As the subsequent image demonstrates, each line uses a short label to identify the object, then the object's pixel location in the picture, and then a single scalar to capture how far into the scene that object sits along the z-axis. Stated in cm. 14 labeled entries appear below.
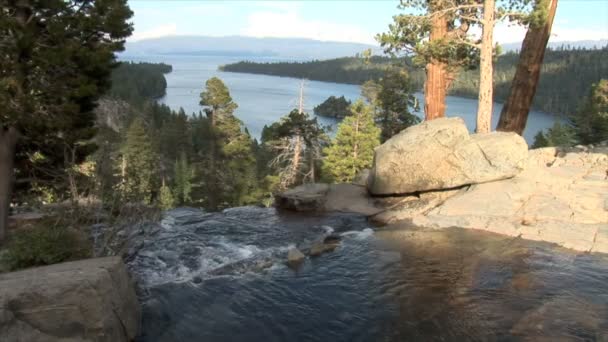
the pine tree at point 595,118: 4159
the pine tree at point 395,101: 3778
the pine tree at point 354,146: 3228
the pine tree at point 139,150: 4362
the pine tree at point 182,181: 5774
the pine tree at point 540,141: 4819
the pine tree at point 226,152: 3850
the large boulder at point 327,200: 1555
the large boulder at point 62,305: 642
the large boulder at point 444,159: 1439
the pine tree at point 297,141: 2925
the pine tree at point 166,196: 4113
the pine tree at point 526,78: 1761
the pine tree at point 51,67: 1173
